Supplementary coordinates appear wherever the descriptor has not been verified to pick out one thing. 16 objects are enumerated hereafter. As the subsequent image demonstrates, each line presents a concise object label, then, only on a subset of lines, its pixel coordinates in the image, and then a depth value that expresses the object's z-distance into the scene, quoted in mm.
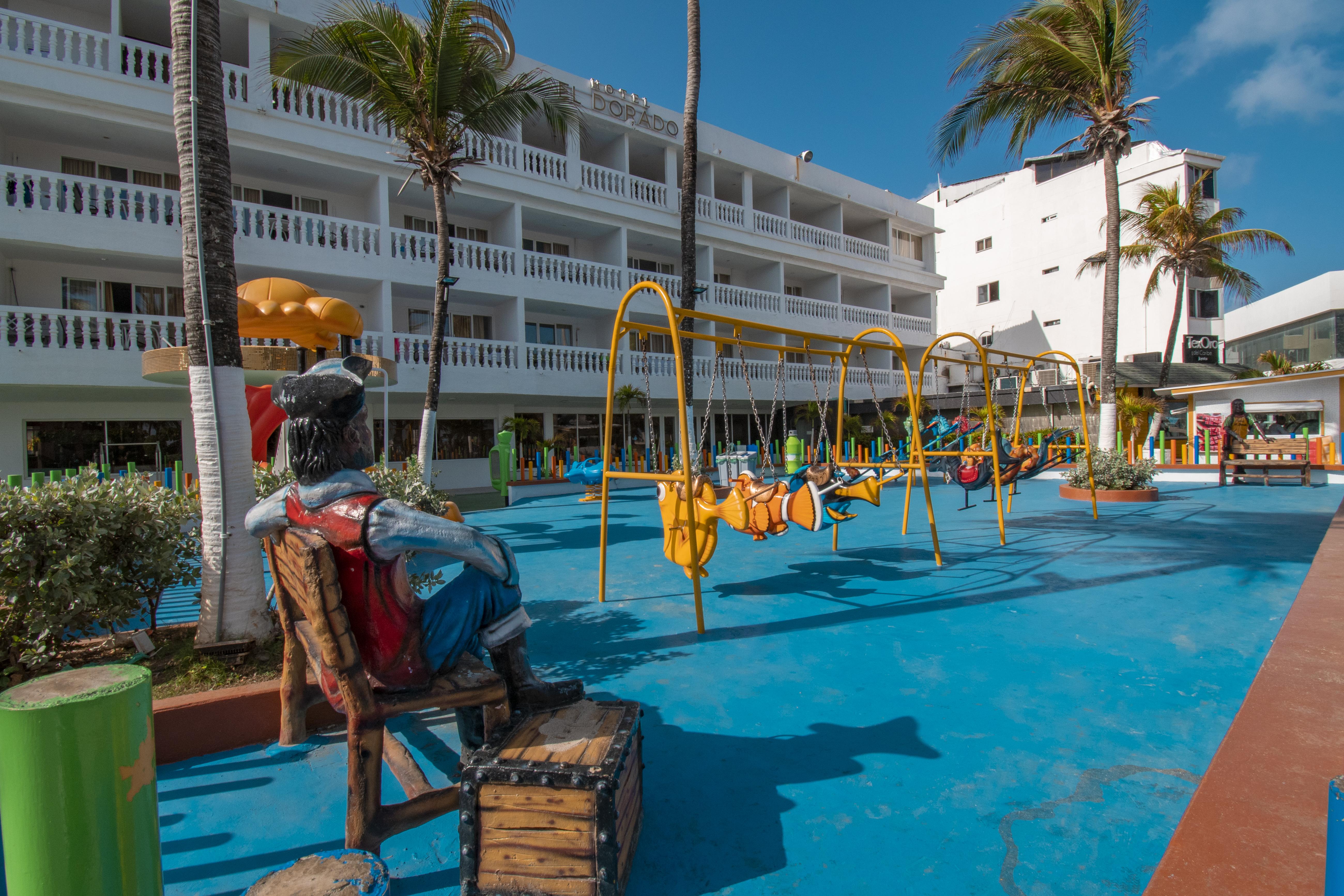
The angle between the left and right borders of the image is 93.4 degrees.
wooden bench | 13312
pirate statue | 1873
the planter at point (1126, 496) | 11156
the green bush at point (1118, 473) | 11453
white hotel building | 10570
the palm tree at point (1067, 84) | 11109
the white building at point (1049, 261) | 25047
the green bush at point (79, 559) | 2803
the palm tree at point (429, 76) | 8281
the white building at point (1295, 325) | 35469
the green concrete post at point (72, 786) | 1371
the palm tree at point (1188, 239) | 21125
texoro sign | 24312
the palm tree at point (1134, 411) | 16953
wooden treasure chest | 1799
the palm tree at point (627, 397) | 15008
